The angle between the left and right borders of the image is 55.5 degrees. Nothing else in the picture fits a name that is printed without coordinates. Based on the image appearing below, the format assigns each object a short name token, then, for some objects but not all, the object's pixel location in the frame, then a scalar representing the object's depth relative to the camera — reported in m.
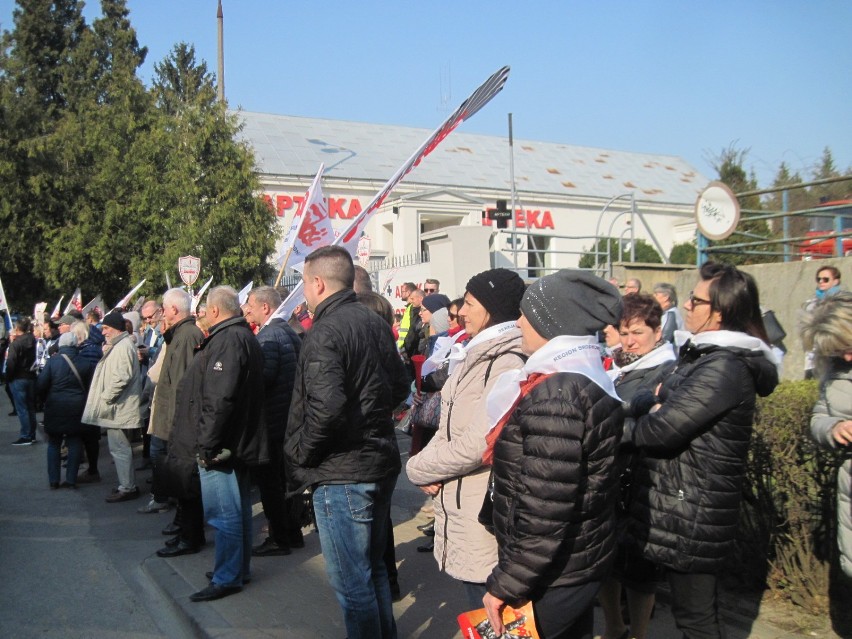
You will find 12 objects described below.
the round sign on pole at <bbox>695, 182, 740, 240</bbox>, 9.41
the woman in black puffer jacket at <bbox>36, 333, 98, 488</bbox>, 9.20
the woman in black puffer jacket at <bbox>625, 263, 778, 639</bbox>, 3.46
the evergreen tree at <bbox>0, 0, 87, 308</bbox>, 25.12
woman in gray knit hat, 2.71
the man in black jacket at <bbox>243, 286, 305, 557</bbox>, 6.24
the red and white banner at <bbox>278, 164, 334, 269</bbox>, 8.29
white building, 31.64
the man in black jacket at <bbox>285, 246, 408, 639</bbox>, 3.90
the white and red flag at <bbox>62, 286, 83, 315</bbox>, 20.50
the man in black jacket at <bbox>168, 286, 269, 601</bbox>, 5.22
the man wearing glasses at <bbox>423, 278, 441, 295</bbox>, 12.56
